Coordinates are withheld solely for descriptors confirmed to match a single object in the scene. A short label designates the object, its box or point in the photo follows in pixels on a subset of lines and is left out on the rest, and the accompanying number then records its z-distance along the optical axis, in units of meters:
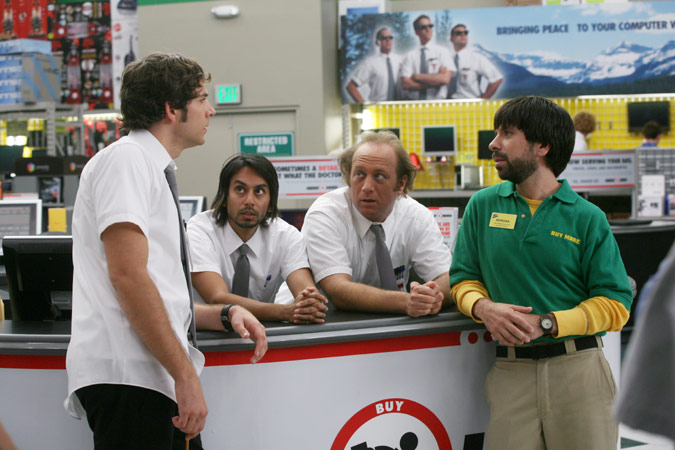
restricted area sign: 8.26
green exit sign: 9.36
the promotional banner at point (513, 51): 8.94
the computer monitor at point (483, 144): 9.31
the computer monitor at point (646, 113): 9.38
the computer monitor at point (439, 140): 9.48
